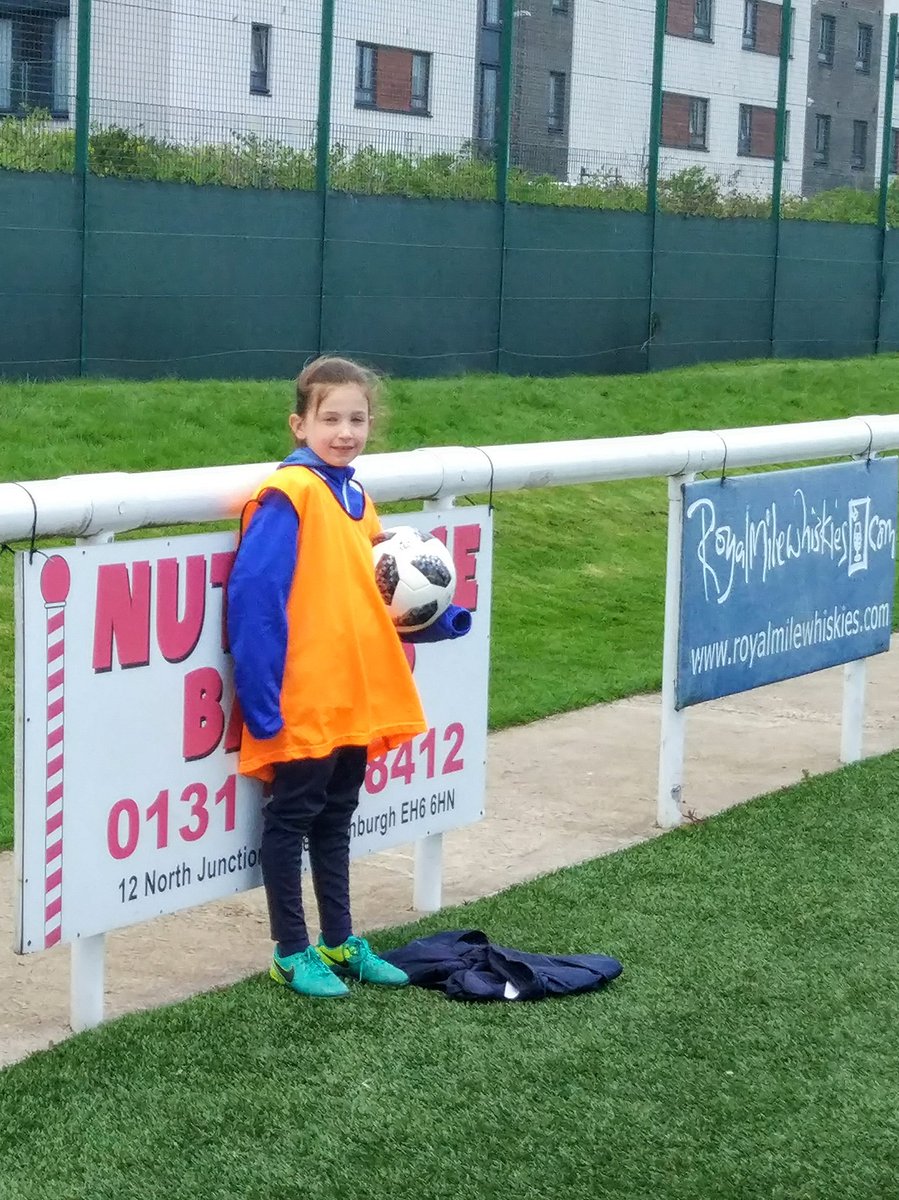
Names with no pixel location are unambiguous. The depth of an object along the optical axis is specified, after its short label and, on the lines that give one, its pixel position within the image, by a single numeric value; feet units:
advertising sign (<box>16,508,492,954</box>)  11.52
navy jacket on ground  13.47
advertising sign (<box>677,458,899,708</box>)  18.42
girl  12.47
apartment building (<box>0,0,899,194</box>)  44.47
